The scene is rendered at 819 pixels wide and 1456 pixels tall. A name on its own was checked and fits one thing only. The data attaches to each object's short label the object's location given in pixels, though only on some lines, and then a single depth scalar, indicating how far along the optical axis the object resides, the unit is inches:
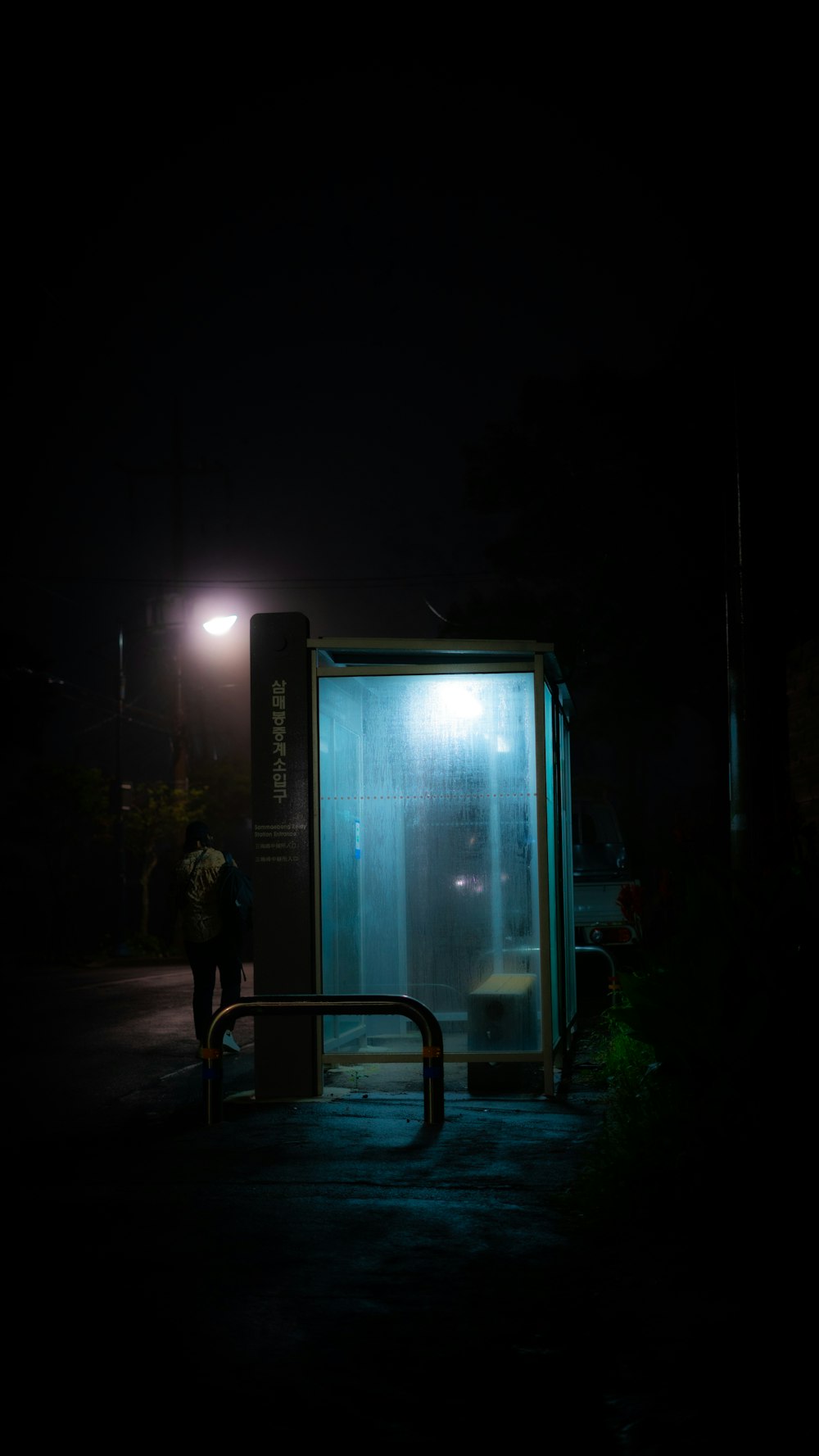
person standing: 442.0
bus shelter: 364.2
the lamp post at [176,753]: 1233.4
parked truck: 737.0
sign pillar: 362.0
